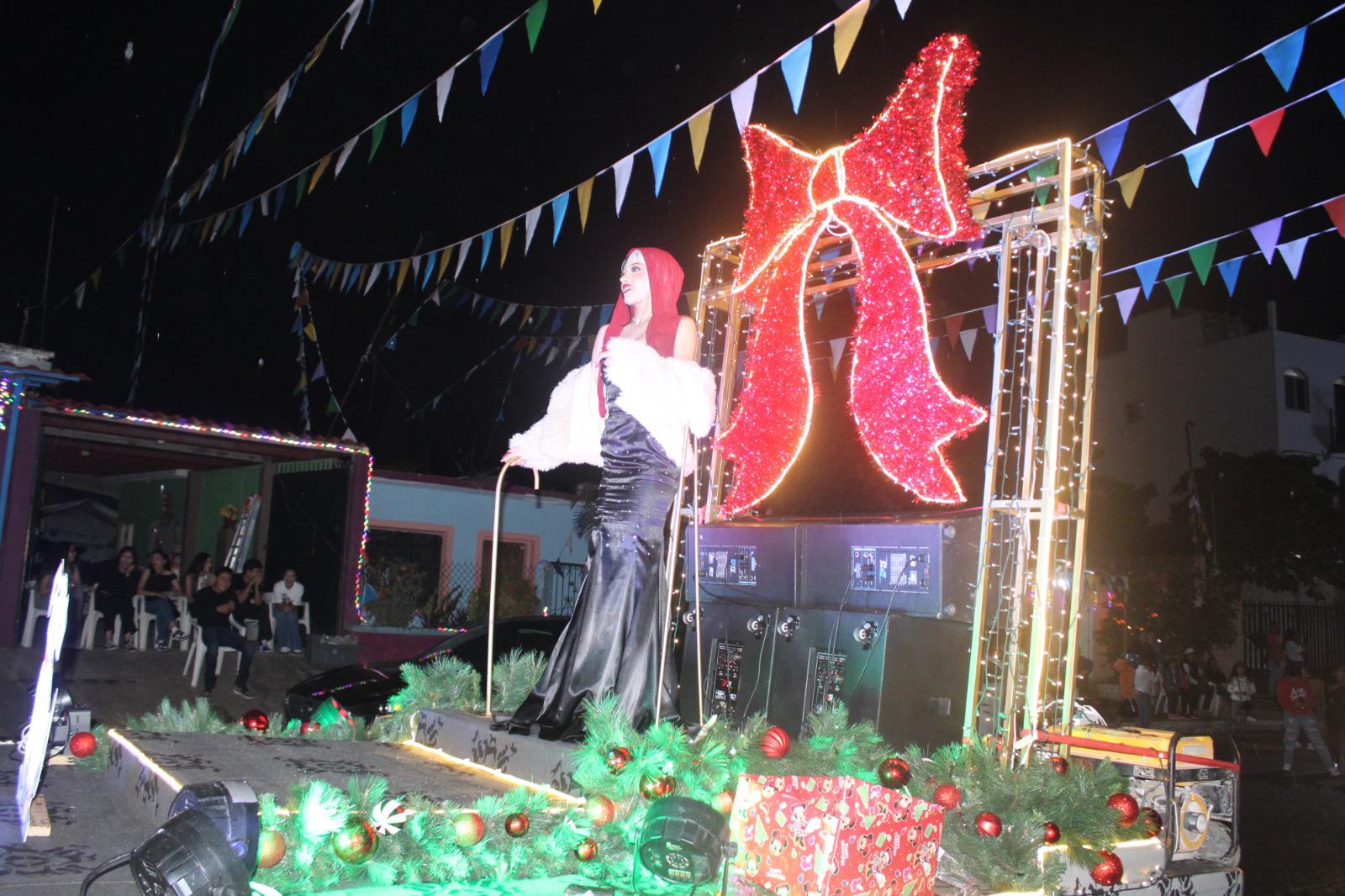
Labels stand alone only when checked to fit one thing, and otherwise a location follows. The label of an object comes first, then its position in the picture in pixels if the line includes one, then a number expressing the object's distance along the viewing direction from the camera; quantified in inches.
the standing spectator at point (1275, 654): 546.9
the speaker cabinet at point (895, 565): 182.9
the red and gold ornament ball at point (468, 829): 114.3
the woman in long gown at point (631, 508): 163.0
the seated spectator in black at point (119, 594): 522.9
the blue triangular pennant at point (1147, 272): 293.0
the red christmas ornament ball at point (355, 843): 106.8
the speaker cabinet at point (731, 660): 211.8
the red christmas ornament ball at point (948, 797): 135.7
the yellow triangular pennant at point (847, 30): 186.4
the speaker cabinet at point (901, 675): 179.6
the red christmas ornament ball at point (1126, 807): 143.7
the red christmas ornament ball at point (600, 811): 123.2
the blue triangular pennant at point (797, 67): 200.7
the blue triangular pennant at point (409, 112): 235.1
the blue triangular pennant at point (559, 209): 275.3
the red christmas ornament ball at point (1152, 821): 149.1
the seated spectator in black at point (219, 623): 453.1
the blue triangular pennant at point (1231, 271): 293.5
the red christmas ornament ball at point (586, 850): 118.7
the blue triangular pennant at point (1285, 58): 190.7
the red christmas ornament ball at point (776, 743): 141.9
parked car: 327.0
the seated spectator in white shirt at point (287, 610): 565.9
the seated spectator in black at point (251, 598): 505.7
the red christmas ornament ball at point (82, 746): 162.6
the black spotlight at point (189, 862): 88.8
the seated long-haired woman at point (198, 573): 552.7
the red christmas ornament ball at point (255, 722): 189.8
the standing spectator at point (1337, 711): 513.0
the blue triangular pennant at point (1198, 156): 228.2
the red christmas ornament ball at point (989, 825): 132.0
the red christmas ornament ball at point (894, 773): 135.3
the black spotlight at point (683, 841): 103.3
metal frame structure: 168.6
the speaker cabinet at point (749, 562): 217.3
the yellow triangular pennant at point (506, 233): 297.1
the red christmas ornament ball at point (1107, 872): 136.1
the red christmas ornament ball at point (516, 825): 118.0
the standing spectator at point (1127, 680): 606.9
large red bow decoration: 189.9
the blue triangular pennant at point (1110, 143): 230.8
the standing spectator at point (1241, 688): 636.1
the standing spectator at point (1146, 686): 584.4
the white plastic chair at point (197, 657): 466.0
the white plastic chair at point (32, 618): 488.7
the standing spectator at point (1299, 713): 468.8
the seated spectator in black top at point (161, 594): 530.0
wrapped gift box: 107.3
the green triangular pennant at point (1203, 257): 273.9
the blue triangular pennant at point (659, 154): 235.5
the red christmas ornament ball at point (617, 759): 129.8
